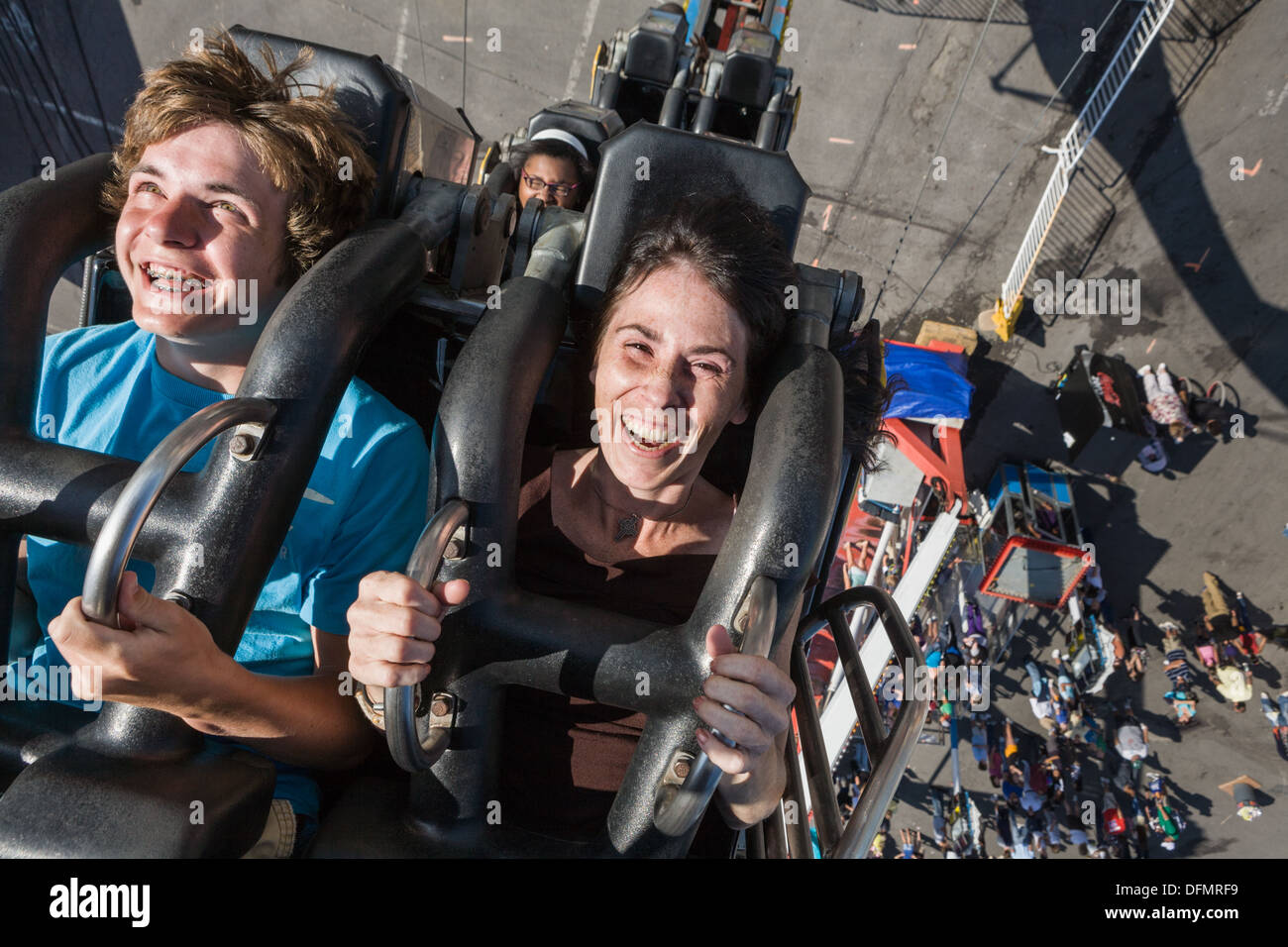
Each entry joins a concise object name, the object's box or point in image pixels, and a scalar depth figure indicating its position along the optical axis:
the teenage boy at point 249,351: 0.71
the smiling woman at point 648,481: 0.74
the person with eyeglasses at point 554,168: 1.46
